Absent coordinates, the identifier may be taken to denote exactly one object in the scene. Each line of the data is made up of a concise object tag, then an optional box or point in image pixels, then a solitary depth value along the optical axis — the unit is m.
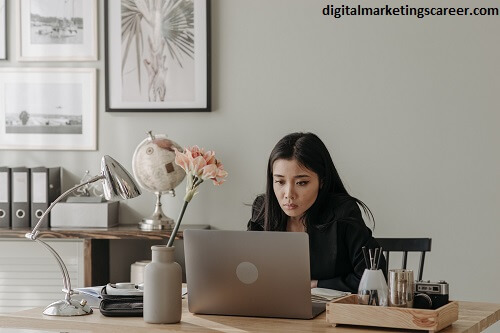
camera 2.33
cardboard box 4.34
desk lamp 2.46
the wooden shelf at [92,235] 4.18
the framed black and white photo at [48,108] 4.59
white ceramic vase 2.33
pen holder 2.31
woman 3.01
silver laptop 2.34
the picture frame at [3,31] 4.64
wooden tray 2.19
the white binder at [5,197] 4.42
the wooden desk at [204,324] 2.26
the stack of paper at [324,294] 2.60
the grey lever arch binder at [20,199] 4.40
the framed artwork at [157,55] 4.46
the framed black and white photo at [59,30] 4.57
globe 4.28
